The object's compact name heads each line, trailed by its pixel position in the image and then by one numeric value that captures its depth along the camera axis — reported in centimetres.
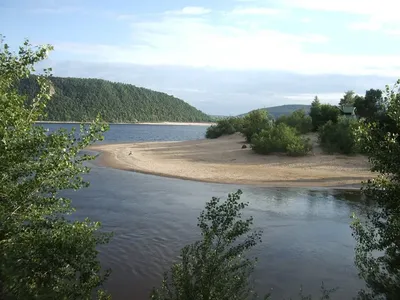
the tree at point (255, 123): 6315
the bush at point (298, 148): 4600
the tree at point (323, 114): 6512
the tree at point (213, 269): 676
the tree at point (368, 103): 6594
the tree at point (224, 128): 8425
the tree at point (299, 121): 6164
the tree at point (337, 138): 4600
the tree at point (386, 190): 777
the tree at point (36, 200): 599
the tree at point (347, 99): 8682
